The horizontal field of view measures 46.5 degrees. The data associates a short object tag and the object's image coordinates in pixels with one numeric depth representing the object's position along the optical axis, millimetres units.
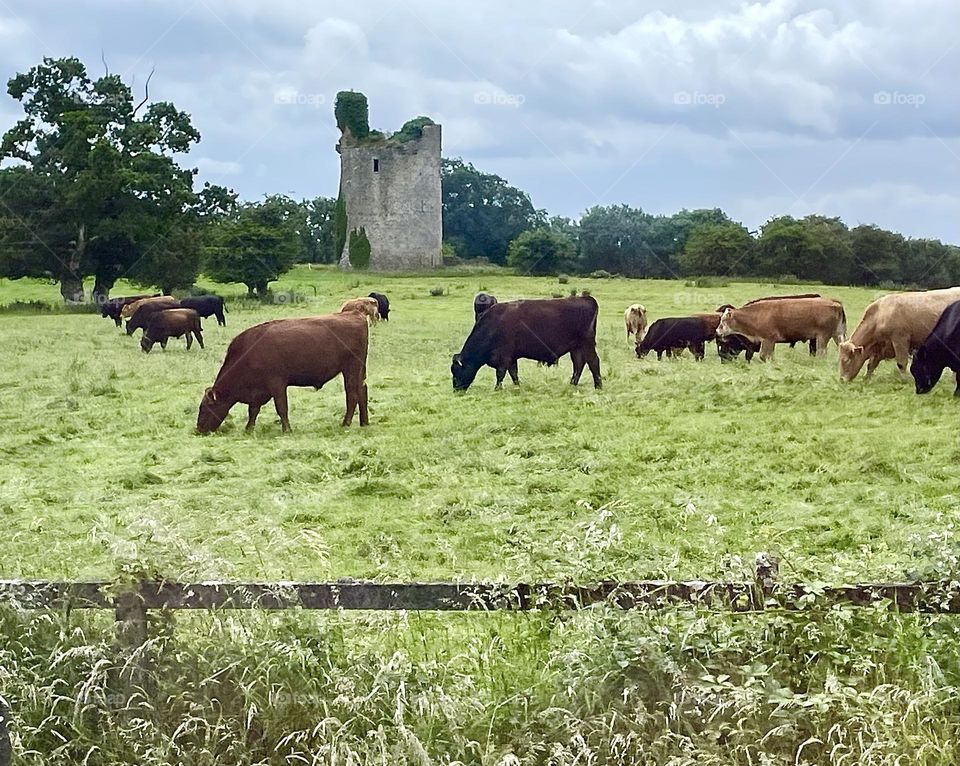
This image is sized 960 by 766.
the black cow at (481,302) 20516
